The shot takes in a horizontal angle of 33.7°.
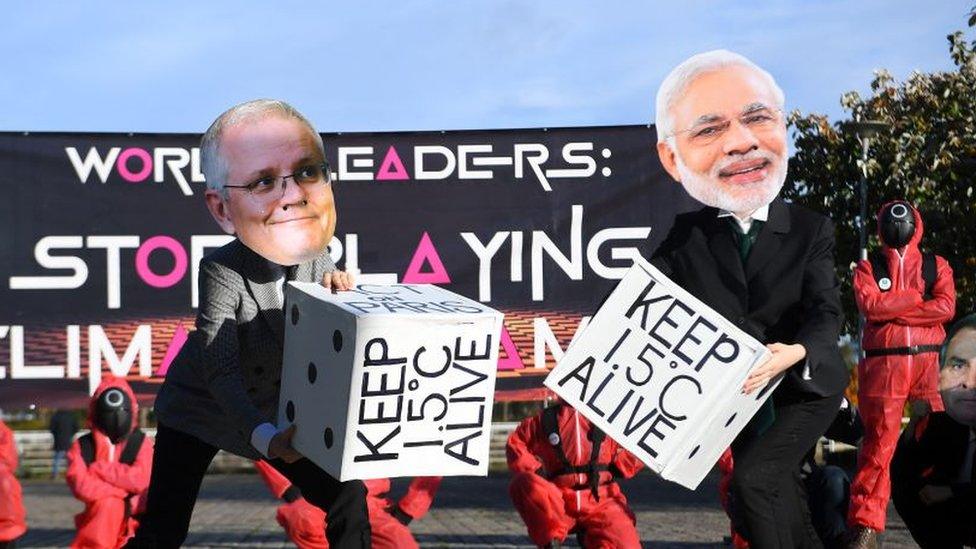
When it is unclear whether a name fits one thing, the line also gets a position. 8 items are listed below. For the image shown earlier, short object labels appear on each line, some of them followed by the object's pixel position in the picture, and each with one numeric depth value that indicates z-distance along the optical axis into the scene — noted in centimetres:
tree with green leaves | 2042
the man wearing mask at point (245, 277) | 587
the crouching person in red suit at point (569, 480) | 951
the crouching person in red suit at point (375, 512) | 912
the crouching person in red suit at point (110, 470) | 1035
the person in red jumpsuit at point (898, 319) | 964
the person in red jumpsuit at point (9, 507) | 992
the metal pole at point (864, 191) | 2000
